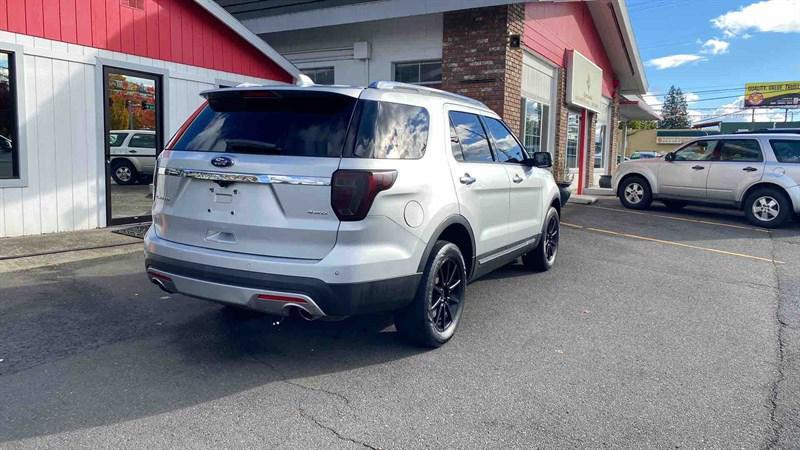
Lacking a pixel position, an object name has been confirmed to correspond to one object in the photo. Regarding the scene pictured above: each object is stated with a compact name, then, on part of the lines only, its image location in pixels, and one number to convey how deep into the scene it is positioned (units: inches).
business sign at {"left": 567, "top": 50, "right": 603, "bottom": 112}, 578.6
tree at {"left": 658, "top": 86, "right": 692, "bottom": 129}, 4684.8
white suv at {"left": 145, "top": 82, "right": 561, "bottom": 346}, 139.9
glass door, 346.3
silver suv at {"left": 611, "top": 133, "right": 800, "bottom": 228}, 454.0
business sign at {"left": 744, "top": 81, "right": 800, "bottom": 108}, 2679.6
